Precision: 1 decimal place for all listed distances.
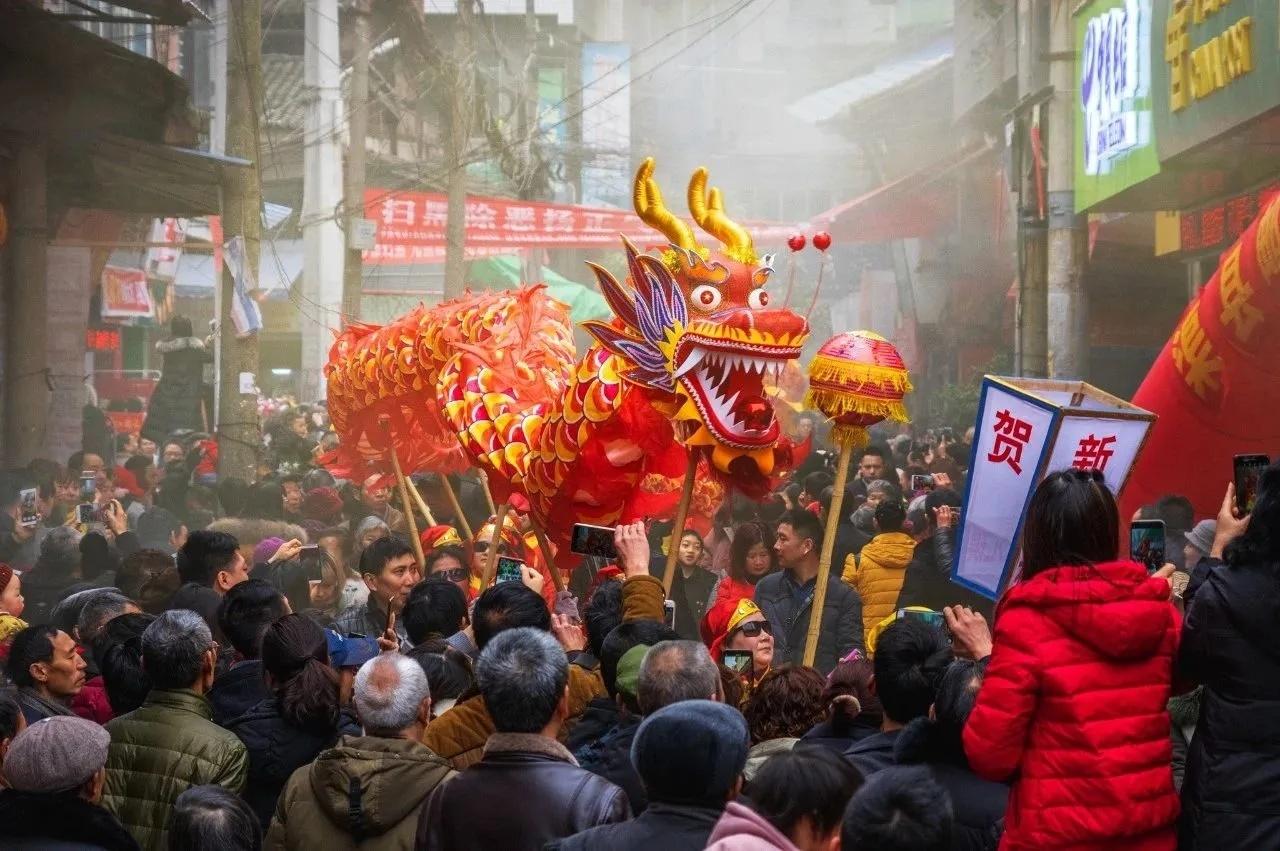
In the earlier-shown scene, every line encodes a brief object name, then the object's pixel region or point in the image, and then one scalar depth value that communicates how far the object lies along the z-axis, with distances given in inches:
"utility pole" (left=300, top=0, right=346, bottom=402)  746.2
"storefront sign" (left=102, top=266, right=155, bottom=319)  829.2
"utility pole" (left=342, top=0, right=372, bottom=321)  621.0
